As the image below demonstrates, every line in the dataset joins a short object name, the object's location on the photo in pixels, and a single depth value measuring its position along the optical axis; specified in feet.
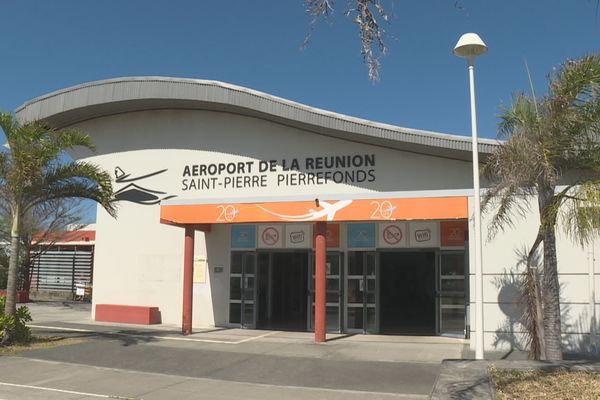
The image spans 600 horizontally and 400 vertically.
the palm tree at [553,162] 29.50
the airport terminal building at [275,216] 49.32
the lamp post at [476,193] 34.78
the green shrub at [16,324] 43.60
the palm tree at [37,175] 44.62
